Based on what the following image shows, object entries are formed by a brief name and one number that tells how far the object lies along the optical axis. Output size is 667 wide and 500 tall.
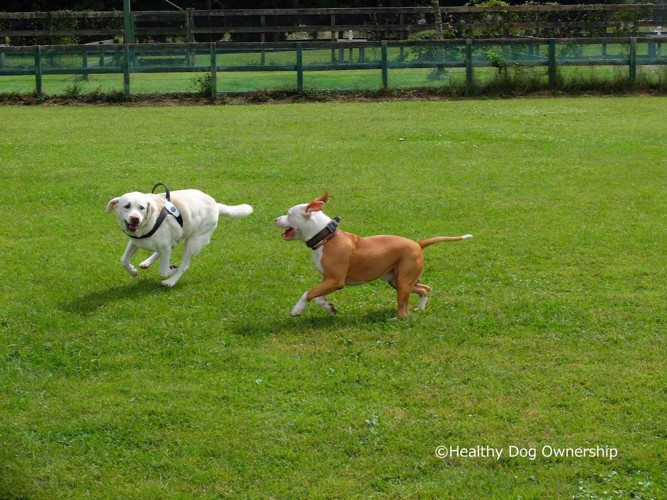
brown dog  14.61
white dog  15.92
